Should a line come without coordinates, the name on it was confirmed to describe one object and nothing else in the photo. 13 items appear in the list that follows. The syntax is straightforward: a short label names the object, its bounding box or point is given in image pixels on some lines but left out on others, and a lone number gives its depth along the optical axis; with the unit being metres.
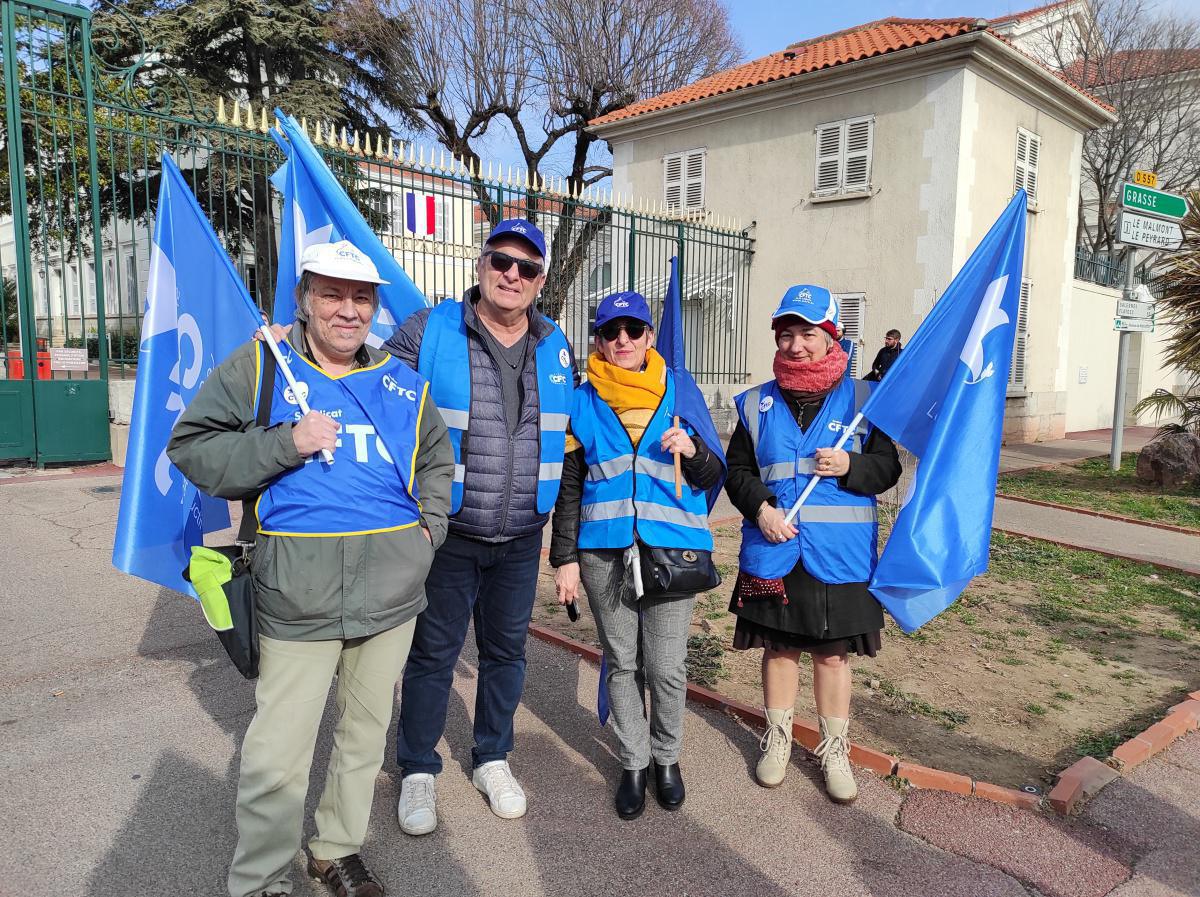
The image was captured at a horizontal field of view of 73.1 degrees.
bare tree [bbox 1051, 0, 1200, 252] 22.61
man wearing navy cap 2.81
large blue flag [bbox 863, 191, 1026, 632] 3.10
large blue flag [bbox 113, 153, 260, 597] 2.99
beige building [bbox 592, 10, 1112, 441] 14.14
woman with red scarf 3.07
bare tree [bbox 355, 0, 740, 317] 20.75
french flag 10.38
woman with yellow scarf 2.95
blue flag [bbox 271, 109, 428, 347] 3.62
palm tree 10.19
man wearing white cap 2.27
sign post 8.66
